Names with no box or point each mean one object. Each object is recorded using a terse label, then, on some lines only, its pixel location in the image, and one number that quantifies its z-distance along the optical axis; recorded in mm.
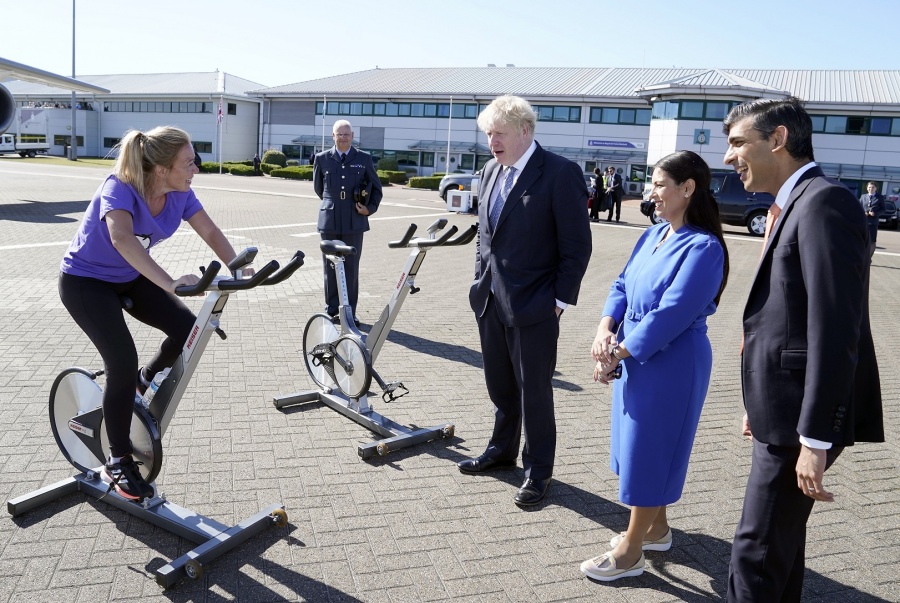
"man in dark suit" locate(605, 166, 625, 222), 22938
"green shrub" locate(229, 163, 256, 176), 44250
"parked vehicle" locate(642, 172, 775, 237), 21094
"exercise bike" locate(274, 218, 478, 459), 4578
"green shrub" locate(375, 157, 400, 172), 49200
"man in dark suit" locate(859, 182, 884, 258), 15467
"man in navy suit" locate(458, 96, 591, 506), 3768
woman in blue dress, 2953
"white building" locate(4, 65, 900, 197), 37062
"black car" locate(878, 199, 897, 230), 27716
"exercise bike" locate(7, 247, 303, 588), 3066
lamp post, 49816
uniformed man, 7473
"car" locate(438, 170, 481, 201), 27984
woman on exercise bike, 3109
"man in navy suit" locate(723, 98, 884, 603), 2043
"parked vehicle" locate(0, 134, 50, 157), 46031
